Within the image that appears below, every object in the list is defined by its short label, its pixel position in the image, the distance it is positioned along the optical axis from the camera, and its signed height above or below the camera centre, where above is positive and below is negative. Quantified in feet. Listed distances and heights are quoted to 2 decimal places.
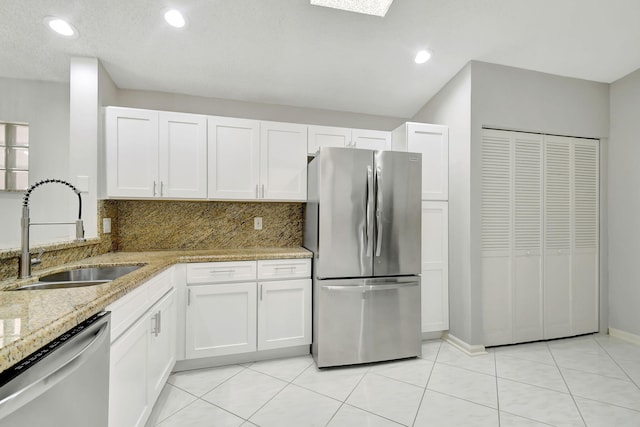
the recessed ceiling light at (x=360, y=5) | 6.57 +4.89
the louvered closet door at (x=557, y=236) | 9.52 -0.68
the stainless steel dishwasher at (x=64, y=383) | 2.27 -1.57
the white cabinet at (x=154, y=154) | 8.03 +1.75
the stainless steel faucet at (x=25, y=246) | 4.94 -0.56
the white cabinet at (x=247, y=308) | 7.54 -2.59
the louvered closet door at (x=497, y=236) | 8.93 -0.64
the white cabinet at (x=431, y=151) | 9.21 +2.10
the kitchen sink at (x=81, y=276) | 5.01 -1.27
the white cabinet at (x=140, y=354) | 4.15 -2.47
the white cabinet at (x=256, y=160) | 8.80 +1.73
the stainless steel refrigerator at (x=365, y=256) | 7.72 -1.13
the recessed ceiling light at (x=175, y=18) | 6.73 +4.69
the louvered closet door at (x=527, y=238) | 9.21 -0.73
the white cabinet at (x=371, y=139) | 9.82 +2.64
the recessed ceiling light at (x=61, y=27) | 6.52 +4.37
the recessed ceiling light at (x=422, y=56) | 8.34 +4.70
